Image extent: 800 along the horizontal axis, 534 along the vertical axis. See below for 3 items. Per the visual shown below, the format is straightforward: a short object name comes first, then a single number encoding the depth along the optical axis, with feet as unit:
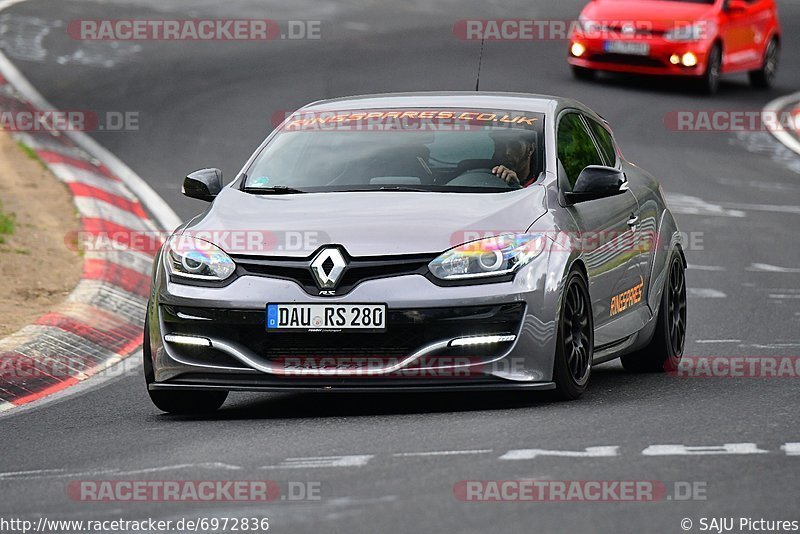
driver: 58.59
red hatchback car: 156.35
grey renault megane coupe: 52.16
